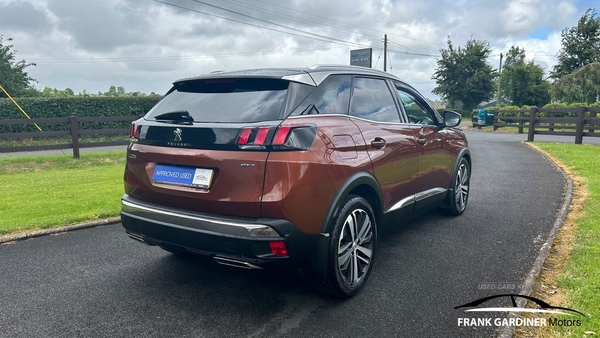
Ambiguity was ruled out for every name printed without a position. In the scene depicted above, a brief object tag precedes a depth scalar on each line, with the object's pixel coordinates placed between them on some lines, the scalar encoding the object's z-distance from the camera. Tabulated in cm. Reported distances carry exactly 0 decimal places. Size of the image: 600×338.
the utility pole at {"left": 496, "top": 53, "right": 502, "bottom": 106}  4625
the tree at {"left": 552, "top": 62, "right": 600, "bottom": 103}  3497
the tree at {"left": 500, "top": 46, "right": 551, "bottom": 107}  4556
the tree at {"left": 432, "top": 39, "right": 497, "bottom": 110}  4581
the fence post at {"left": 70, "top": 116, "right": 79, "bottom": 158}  1233
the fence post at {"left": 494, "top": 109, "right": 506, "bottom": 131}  2332
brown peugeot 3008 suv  265
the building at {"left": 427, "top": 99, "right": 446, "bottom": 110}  4953
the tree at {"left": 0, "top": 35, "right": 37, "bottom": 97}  2264
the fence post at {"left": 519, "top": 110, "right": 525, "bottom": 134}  2060
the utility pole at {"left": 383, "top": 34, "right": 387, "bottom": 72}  3953
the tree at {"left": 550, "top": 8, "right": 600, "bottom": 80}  3997
